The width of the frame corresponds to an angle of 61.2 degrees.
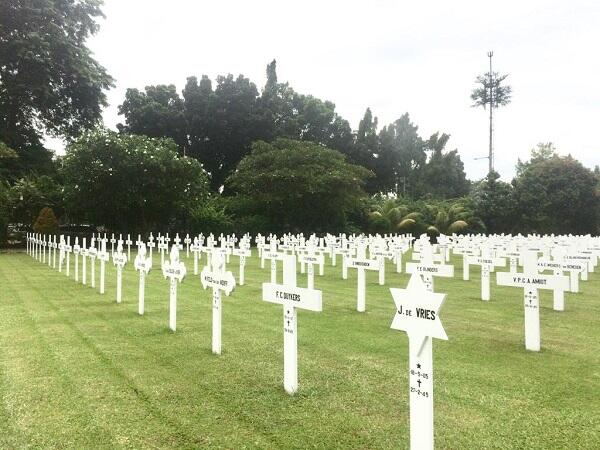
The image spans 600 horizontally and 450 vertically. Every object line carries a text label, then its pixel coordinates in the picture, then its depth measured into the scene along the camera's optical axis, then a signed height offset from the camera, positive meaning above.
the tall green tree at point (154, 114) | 39.59 +9.37
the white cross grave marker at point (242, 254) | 13.74 -0.55
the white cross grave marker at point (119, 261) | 10.14 -0.56
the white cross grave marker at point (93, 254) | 12.59 -0.51
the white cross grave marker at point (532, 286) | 6.39 -0.63
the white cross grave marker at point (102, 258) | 11.66 -0.58
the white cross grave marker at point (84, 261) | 13.36 -0.76
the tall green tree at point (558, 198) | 36.47 +2.91
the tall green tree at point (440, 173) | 54.91 +6.94
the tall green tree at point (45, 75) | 28.97 +9.76
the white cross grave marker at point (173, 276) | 7.51 -0.63
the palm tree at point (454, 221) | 37.57 +1.22
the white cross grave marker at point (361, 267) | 9.37 -0.59
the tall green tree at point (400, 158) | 51.06 +8.33
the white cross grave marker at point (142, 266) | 8.85 -0.57
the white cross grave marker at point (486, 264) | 9.95 -0.55
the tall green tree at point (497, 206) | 37.75 +2.35
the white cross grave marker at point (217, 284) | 6.19 -0.62
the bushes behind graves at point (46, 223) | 29.28 +0.57
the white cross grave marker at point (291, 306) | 4.79 -0.68
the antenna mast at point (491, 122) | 43.84 +10.08
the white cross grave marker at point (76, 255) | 14.35 -0.63
